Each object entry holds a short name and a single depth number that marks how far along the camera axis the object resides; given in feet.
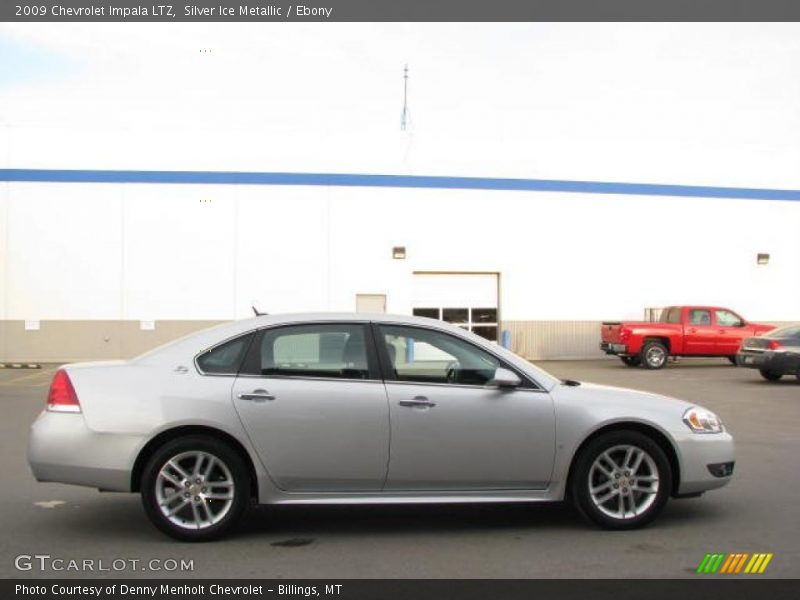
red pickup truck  72.54
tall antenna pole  84.67
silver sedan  17.93
